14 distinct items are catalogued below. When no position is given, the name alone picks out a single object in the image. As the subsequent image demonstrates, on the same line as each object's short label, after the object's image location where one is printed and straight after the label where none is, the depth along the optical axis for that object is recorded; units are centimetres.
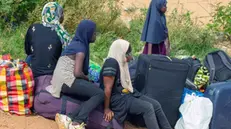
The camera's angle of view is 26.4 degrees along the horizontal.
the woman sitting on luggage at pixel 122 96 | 489
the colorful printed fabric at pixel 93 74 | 575
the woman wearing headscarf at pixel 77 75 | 489
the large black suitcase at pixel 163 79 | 525
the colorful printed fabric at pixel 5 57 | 525
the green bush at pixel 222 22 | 820
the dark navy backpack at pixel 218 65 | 557
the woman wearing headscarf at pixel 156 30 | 660
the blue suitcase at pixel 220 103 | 518
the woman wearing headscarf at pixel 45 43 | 540
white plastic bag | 521
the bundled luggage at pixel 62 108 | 500
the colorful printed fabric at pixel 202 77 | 574
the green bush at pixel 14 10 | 746
